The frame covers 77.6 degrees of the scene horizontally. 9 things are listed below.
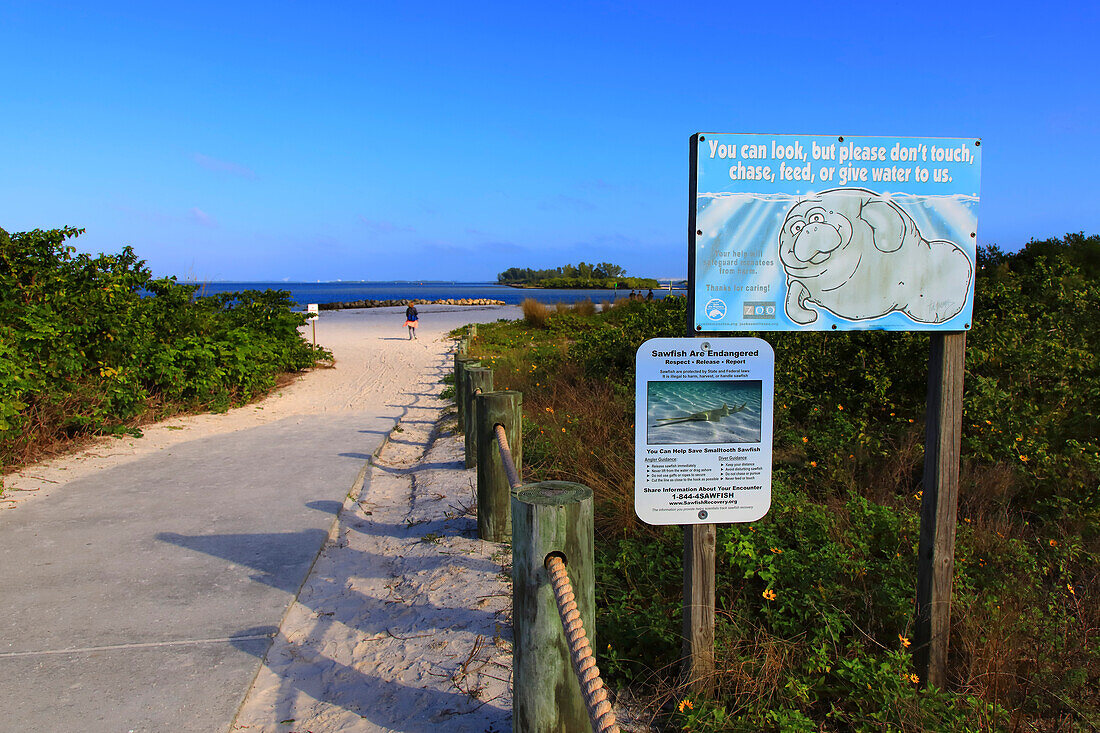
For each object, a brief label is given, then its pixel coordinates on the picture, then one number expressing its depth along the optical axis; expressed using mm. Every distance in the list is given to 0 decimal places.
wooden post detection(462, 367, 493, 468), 5605
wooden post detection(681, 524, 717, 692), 2520
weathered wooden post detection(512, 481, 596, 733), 2139
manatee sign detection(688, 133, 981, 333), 2363
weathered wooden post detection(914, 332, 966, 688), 2586
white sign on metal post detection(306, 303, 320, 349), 14488
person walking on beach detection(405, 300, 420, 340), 21234
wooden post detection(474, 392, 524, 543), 4391
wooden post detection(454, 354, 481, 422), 7996
